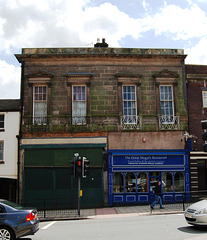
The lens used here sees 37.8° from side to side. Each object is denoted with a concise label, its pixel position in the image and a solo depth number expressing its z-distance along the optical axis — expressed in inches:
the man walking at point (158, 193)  659.1
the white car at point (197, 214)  406.3
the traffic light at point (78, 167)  629.9
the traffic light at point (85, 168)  629.6
